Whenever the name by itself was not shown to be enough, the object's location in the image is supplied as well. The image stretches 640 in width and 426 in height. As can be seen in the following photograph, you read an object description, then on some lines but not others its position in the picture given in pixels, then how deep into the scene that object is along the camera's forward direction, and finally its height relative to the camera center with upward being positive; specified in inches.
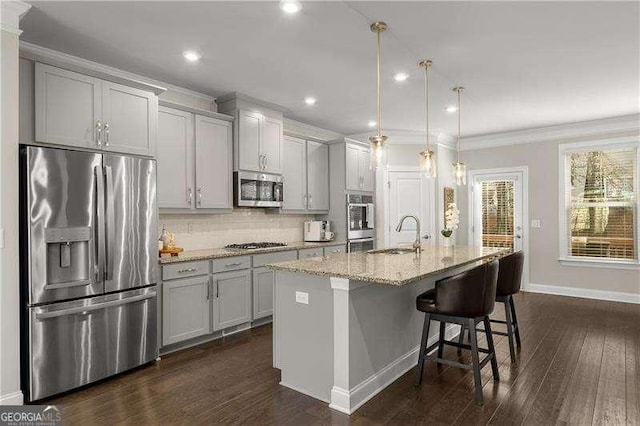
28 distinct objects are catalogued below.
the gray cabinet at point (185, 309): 137.5 -34.5
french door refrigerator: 102.9 -14.8
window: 221.0 +5.0
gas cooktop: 176.0 -15.0
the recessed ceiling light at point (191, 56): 130.3 +54.6
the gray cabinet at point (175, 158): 148.9 +22.4
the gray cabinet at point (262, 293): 168.5 -34.8
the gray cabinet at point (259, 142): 177.6 +34.4
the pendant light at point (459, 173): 155.3 +15.8
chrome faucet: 144.5 -12.2
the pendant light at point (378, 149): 109.7 +18.4
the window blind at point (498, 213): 263.0 -0.8
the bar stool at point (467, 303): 104.0 -24.8
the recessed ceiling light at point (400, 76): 152.6 +54.6
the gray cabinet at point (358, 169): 230.1 +26.9
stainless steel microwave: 176.4 +11.9
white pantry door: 258.7 +6.6
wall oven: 225.9 -5.6
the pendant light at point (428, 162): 134.0 +17.5
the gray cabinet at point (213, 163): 162.2 +22.3
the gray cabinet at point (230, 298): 152.4 -34.3
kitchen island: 98.4 -30.5
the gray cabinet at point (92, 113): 109.1 +31.7
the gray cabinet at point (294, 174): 207.3 +21.7
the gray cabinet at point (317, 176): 221.8 +22.1
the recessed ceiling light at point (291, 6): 99.9 +54.4
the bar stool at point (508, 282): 136.0 -24.9
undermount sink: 149.1 -14.9
